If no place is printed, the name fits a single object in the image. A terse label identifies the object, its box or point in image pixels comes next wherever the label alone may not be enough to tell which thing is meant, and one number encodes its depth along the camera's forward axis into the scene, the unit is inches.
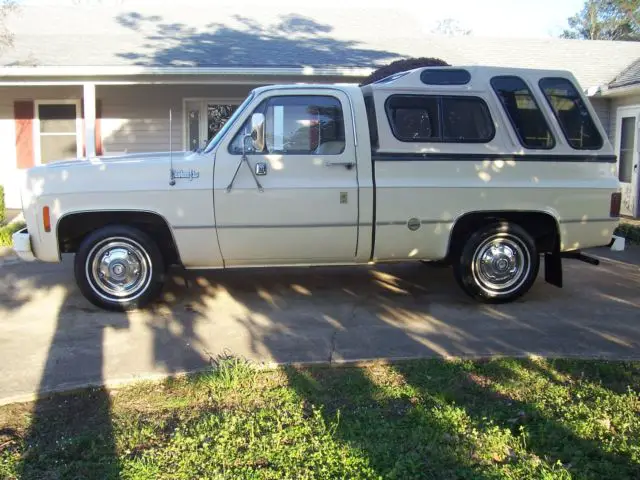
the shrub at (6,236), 400.5
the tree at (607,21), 1358.3
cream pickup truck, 244.1
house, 481.7
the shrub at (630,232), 424.8
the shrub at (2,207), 450.8
